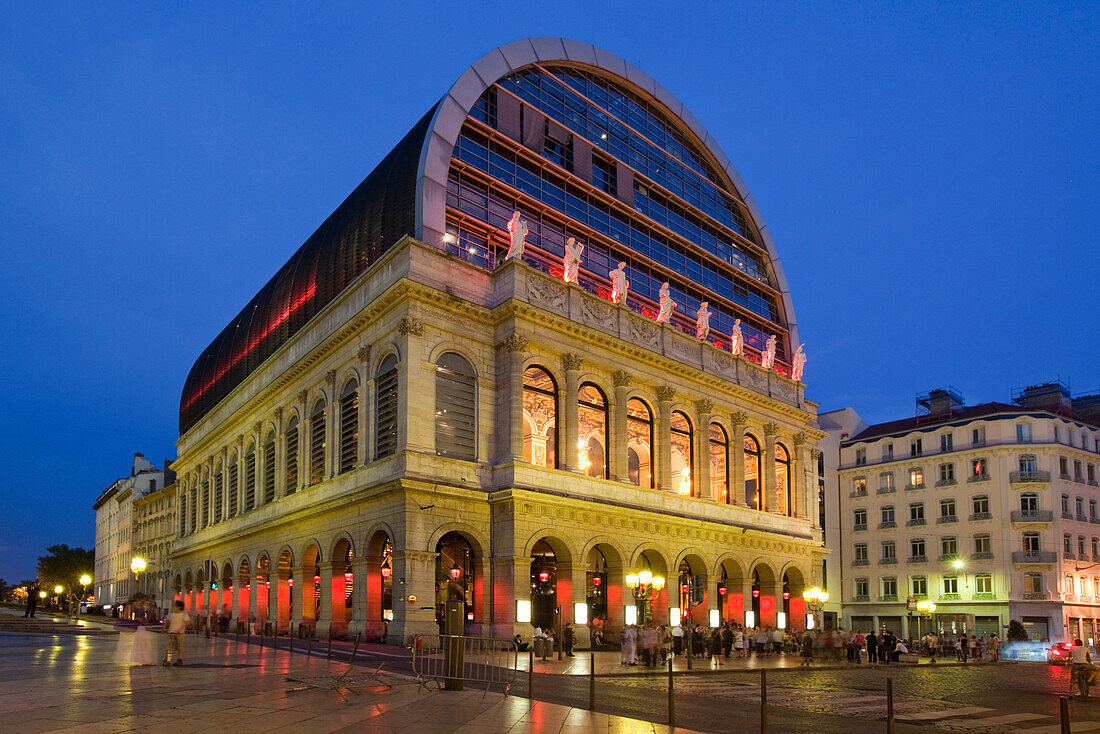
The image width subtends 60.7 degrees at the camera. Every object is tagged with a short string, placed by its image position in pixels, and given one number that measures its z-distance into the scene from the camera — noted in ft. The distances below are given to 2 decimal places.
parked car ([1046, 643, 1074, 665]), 154.81
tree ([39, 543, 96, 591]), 465.06
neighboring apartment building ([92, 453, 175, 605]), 352.49
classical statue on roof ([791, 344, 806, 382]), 203.41
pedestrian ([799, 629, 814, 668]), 121.19
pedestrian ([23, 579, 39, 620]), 201.34
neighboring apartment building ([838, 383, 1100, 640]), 217.15
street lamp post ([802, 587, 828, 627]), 181.68
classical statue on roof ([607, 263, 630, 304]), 157.17
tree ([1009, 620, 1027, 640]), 207.51
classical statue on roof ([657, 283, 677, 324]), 166.91
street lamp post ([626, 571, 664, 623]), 125.90
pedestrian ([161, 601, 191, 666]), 81.56
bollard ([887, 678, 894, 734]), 40.24
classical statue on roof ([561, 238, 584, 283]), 148.77
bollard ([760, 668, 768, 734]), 42.14
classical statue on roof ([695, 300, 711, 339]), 176.65
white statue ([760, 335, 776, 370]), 193.88
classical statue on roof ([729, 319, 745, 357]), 184.85
